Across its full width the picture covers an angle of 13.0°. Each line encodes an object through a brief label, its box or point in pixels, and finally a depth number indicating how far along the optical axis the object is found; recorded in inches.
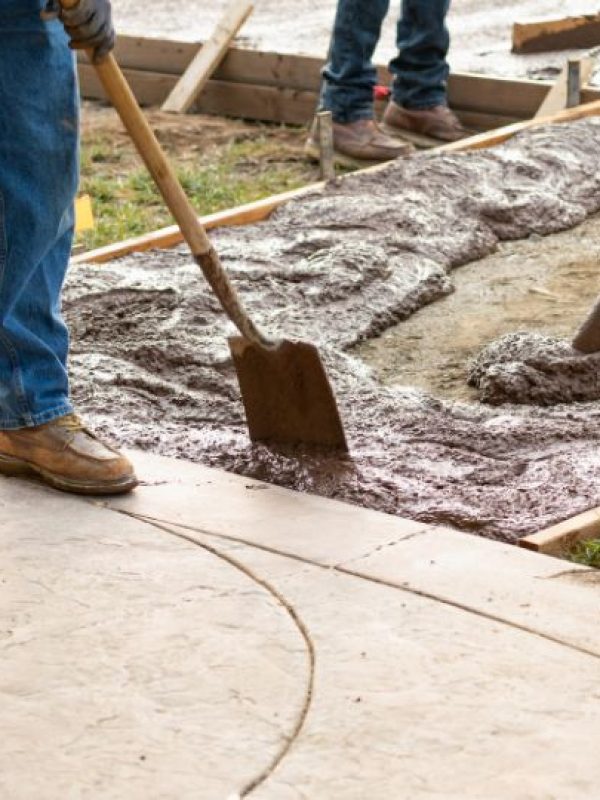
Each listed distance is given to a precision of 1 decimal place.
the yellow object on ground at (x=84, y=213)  394.9
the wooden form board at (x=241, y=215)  371.8
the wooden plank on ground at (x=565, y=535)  217.6
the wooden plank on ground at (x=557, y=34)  611.9
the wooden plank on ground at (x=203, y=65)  591.0
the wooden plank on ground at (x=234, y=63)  574.8
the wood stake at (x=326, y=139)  447.4
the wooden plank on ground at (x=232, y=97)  578.9
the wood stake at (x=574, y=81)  499.5
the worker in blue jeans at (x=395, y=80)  483.2
